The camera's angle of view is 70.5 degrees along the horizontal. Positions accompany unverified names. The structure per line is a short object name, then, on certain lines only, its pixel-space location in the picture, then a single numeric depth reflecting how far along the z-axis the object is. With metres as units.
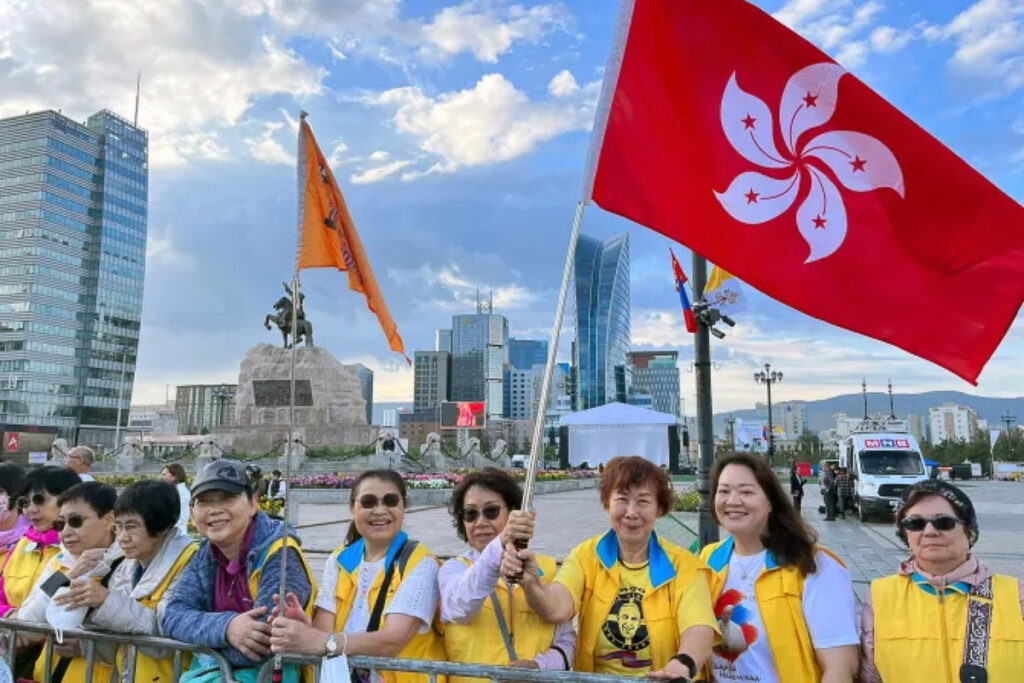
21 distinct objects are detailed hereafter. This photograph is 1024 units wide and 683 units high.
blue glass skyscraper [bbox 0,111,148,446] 90.56
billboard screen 89.44
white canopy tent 26.47
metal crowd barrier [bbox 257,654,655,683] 2.31
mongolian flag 9.58
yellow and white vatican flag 7.96
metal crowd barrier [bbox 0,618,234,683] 2.83
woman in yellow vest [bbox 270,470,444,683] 2.83
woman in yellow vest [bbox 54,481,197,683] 2.94
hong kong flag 3.60
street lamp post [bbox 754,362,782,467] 37.59
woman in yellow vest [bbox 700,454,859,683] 2.62
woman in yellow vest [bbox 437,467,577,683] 2.73
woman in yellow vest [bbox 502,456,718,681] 2.68
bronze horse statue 33.79
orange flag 3.33
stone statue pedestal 33.47
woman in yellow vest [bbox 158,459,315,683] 2.75
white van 17.33
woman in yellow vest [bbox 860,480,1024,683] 2.47
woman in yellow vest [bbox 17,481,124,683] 3.26
